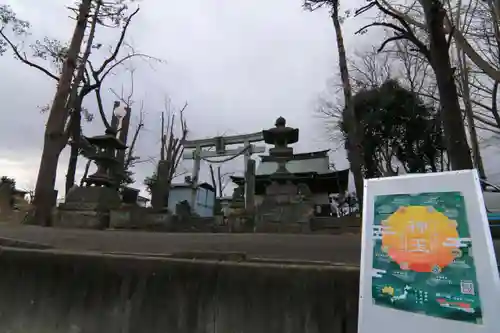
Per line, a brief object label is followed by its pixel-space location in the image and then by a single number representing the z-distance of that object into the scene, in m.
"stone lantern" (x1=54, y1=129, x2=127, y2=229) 11.98
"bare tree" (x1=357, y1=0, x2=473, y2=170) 7.47
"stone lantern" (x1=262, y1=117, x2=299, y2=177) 11.73
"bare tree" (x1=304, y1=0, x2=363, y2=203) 15.12
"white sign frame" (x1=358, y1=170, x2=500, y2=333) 1.77
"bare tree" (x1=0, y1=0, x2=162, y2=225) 12.29
